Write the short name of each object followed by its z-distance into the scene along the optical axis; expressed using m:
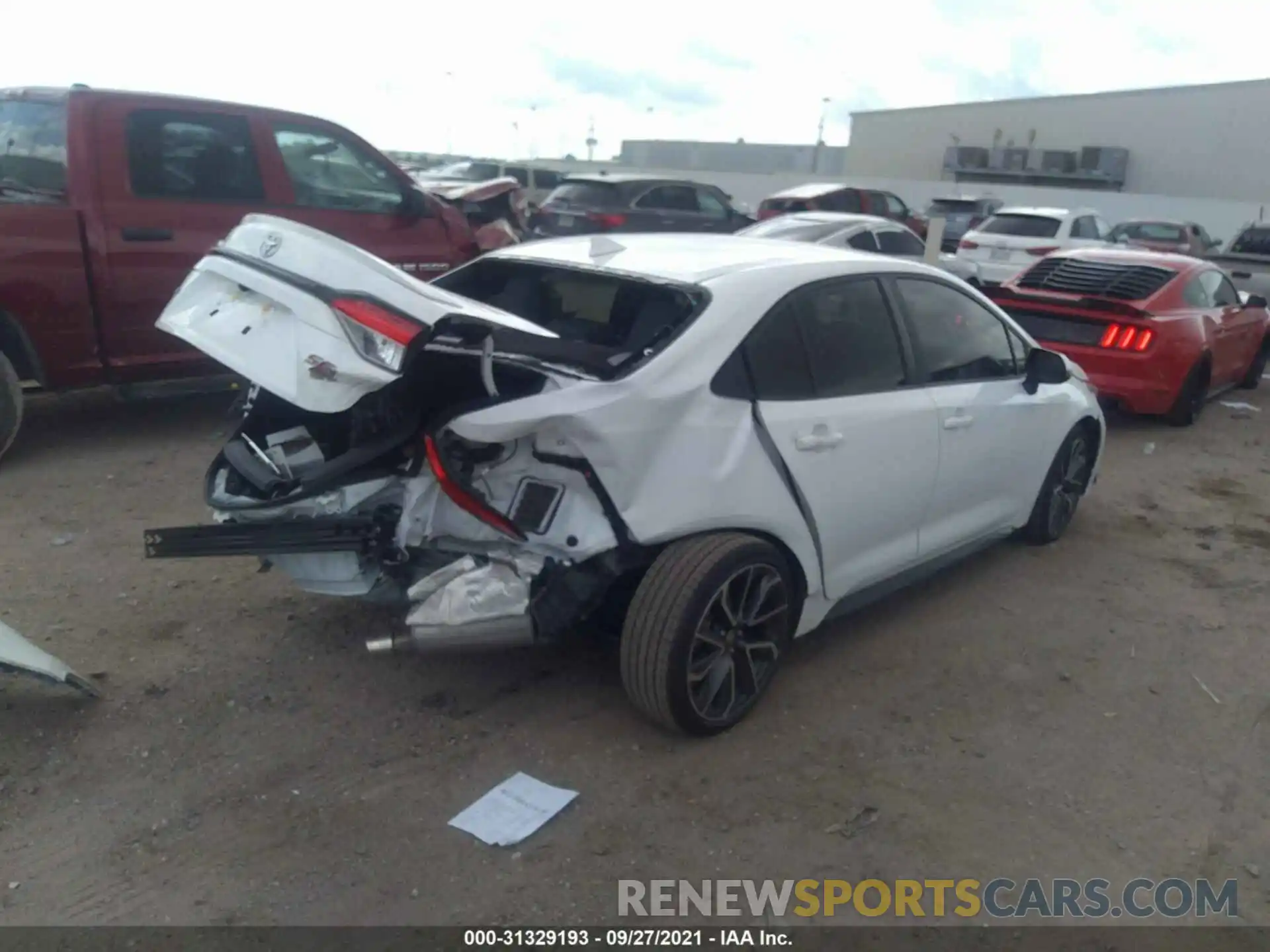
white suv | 14.75
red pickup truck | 5.86
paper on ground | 3.06
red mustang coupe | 8.09
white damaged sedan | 3.18
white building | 34.41
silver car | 12.02
